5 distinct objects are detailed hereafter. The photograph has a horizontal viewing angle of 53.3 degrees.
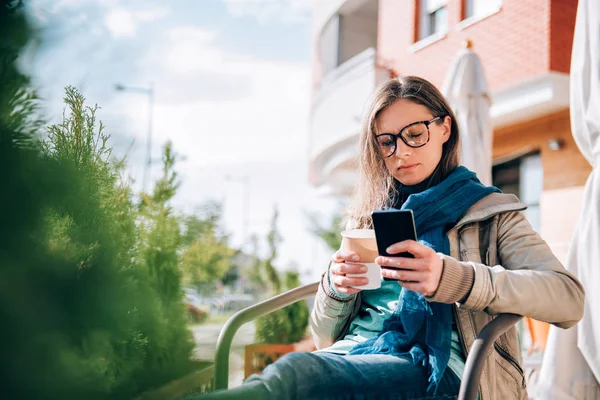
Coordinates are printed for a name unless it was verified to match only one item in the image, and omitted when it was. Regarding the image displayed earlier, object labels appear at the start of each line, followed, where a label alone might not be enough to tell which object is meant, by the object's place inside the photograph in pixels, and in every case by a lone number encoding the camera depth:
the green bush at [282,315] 6.52
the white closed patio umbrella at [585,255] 2.75
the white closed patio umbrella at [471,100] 4.46
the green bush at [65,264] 0.80
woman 1.49
